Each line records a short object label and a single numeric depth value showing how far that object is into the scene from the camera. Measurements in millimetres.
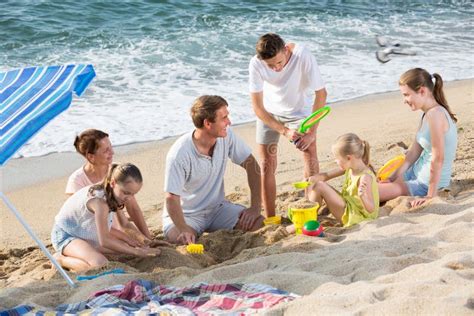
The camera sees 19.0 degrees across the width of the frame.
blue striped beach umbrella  7682
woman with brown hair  9818
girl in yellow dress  9471
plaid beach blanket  7113
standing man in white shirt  10628
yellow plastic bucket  9478
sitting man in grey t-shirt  9720
